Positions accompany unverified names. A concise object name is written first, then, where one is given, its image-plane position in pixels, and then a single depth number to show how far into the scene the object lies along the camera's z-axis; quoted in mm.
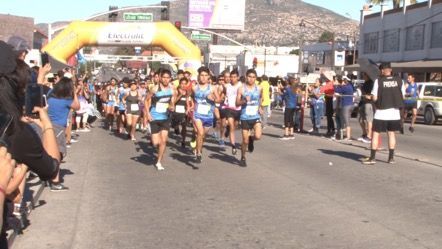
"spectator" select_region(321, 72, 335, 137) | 17969
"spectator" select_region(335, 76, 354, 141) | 16266
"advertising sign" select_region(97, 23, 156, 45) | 25547
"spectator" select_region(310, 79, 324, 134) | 18989
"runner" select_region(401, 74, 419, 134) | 23094
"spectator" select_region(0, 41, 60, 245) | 2432
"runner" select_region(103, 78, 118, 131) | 21016
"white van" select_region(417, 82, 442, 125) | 25703
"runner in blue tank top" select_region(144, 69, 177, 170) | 10992
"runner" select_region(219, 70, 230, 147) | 13988
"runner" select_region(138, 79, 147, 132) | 17984
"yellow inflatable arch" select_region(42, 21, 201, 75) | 24906
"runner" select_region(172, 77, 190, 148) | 14578
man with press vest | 11289
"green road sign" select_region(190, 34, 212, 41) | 72062
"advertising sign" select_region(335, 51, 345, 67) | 68812
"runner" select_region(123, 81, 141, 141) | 17288
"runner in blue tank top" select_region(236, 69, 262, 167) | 11656
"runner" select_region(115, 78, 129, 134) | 19062
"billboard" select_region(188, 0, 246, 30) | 67938
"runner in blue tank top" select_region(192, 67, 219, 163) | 11836
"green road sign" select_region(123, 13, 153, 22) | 38594
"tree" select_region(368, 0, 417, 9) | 51803
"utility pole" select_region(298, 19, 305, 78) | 56550
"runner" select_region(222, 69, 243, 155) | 12836
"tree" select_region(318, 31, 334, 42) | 138325
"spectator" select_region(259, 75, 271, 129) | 19419
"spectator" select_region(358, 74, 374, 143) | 14570
